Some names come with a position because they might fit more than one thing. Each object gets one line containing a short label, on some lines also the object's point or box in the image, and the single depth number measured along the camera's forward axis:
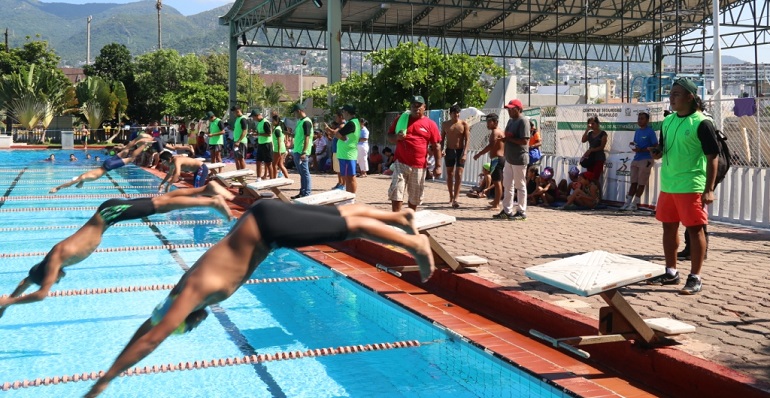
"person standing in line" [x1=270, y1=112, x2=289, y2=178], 15.72
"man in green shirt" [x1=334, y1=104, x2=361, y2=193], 12.72
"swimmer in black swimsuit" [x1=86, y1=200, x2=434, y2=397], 3.79
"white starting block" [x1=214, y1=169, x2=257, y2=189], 12.52
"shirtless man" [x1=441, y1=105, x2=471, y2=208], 12.97
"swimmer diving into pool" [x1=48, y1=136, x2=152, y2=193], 8.25
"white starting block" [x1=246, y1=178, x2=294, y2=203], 11.29
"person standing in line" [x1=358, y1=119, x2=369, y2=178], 18.38
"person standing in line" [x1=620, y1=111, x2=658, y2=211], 11.80
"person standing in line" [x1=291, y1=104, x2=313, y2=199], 13.80
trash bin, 41.48
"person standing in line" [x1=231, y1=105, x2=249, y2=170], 18.05
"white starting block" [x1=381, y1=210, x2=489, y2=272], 7.31
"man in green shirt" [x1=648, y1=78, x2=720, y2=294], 6.13
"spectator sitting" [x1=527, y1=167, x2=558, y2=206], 13.66
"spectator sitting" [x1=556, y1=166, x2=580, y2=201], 13.39
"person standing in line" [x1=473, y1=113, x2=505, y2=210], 12.16
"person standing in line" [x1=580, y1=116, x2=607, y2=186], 12.70
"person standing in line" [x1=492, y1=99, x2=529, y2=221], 10.85
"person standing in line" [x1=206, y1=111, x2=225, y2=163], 20.00
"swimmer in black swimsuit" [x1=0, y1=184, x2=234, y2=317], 5.15
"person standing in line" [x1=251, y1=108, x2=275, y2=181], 16.12
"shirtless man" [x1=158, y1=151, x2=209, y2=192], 9.05
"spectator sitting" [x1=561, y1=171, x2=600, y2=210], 12.91
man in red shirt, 10.09
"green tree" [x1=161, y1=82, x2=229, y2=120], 48.09
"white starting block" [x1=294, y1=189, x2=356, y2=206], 8.59
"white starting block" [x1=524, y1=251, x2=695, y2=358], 4.75
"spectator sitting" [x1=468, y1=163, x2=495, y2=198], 14.54
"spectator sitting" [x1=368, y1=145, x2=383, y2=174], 21.75
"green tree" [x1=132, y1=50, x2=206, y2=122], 55.91
